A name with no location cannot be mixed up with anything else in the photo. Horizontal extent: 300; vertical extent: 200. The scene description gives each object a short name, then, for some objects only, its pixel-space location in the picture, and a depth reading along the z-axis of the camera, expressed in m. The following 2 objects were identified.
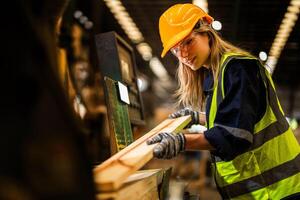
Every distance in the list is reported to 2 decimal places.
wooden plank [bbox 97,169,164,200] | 1.75
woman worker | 2.25
